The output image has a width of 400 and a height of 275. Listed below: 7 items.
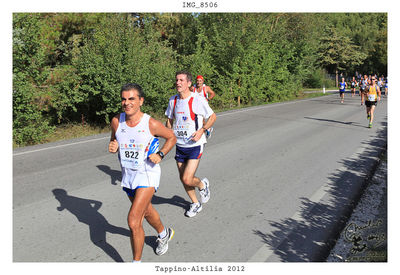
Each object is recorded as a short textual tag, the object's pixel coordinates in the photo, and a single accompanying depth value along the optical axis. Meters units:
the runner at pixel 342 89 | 23.20
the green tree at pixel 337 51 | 51.66
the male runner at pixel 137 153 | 3.47
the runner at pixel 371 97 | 12.73
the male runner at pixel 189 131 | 4.86
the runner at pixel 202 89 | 7.98
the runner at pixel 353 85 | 29.18
